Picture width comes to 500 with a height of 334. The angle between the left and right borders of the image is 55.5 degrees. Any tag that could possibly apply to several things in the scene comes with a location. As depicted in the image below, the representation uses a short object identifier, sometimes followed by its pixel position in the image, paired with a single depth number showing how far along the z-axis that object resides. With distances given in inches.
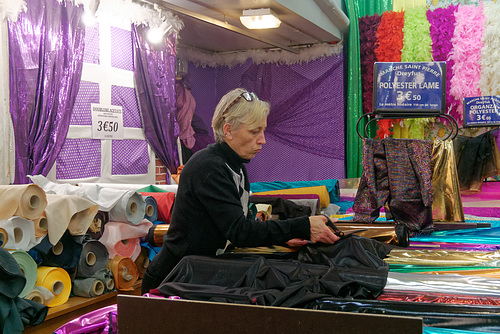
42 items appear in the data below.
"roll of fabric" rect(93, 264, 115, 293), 139.2
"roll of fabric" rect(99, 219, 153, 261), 145.8
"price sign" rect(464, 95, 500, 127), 177.8
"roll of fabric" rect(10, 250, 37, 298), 115.2
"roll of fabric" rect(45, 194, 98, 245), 125.7
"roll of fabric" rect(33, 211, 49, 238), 122.4
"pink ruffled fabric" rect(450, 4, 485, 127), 240.1
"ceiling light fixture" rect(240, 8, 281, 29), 213.2
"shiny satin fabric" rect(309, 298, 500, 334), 48.8
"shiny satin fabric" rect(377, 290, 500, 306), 52.8
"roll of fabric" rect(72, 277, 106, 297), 135.1
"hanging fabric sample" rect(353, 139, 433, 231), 103.7
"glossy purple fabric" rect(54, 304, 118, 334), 57.5
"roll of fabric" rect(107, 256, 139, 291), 145.7
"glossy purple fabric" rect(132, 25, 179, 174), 212.7
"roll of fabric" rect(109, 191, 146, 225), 146.1
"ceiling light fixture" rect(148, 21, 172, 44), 216.7
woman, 68.5
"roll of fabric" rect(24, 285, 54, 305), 119.6
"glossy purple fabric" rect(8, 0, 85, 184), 158.1
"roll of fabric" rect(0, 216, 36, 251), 113.5
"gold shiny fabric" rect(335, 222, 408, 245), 85.3
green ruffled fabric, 249.6
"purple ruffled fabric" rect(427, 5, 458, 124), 246.2
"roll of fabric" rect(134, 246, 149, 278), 158.7
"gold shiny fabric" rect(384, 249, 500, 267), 72.1
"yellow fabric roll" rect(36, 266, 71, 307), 123.9
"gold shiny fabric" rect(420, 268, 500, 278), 64.5
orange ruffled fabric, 259.0
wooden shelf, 116.7
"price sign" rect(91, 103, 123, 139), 190.4
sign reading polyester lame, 130.6
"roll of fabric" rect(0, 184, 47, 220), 117.6
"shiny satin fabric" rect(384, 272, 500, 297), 57.1
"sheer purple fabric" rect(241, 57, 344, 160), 290.4
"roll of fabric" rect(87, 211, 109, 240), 143.3
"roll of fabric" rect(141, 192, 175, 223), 162.7
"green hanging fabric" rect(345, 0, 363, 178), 277.4
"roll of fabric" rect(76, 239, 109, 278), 136.2
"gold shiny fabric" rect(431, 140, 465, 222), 108.0
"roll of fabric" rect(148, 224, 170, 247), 106.4
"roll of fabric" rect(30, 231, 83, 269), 126.3
